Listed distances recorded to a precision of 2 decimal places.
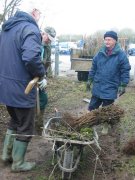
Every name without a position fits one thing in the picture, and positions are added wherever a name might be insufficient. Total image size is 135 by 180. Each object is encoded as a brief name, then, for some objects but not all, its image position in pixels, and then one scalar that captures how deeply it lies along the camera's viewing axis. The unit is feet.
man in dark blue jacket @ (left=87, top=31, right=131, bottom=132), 10.43
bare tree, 18.77
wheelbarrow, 7.12
